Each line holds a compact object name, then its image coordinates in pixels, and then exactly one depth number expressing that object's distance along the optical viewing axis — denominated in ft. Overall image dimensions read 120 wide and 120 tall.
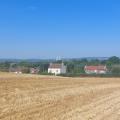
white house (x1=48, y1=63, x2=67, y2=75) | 247.82
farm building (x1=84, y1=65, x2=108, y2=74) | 248.69
